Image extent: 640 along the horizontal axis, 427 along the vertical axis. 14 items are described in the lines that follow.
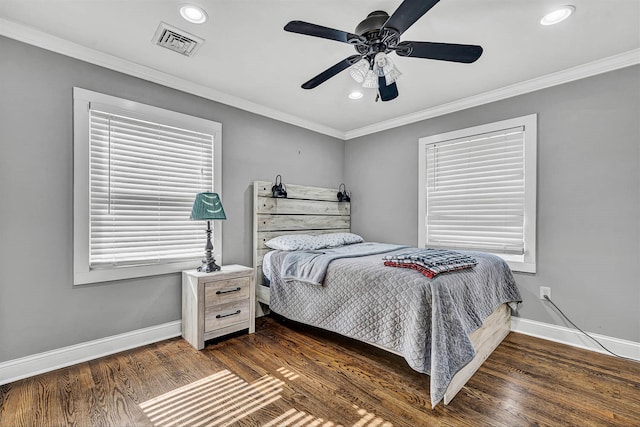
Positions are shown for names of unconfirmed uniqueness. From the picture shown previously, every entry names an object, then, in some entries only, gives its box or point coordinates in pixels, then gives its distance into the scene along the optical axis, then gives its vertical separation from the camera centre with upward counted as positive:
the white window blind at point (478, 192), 3.01 +0.22
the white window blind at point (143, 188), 2.44 +0.21
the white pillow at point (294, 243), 3.18 -0.33
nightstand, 2.58 -0.82
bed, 1.83 -0.70
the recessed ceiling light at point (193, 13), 1.90 +1.28
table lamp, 2.68 -0.01
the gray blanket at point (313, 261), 2.59 -0.45
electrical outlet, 2.81 -0.73
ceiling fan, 1.61 +1.00
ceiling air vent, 2.13 +1.27
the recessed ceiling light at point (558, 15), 1.91 +1.29
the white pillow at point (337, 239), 3.42 -0.33
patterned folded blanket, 2.05 -0.36
